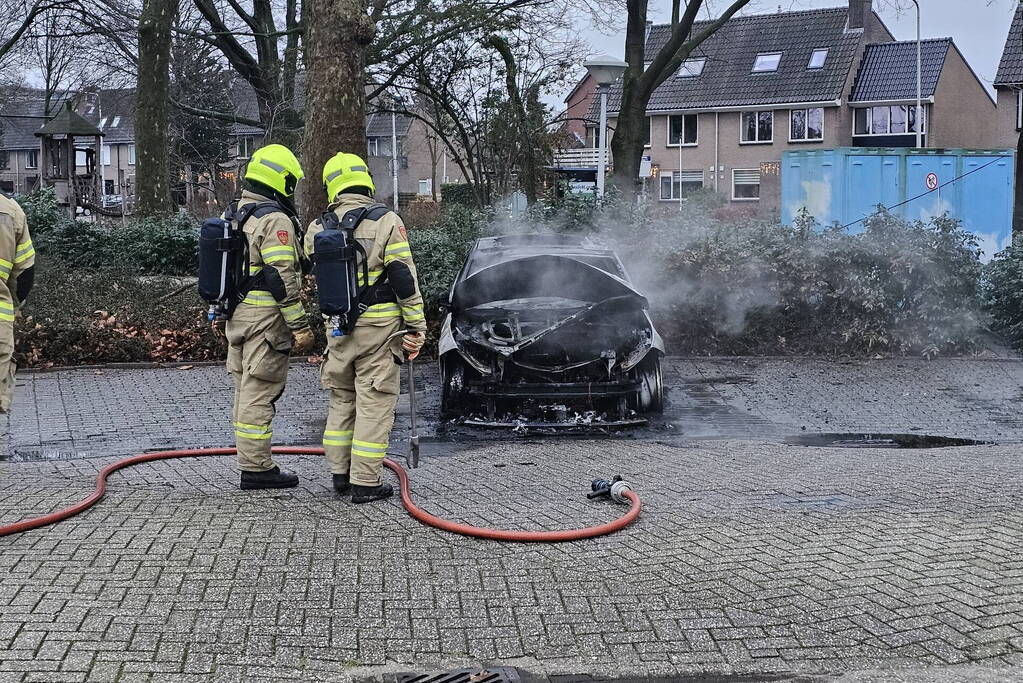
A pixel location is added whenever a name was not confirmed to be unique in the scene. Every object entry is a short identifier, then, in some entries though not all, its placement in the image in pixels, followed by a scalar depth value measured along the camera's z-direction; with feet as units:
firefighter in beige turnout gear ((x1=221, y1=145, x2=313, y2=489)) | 20.79
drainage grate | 13.16
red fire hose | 17.88
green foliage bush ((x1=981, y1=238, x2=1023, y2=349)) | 39.42
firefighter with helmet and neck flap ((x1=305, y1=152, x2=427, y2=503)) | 20.33
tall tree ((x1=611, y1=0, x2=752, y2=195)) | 68.90
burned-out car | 28.76
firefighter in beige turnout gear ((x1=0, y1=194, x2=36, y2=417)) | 19.25
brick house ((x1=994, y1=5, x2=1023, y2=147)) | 155.53
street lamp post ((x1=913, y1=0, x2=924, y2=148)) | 152.46
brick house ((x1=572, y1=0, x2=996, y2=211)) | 165.37
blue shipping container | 55.26
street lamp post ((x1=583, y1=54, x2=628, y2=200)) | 52.39
